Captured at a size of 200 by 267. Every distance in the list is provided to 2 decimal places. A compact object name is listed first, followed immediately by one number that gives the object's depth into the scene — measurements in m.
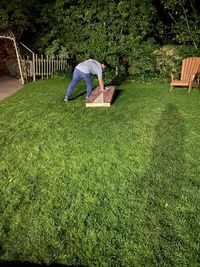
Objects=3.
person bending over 5.94
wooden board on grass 5.86
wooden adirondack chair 7.04
